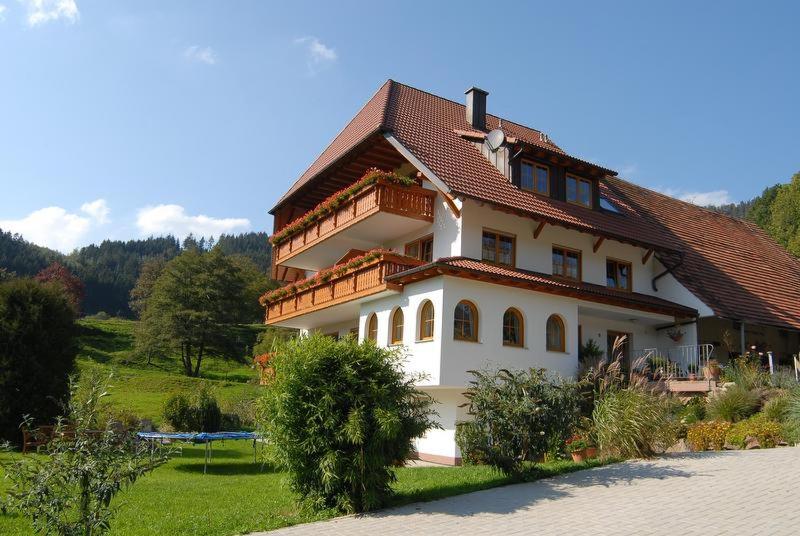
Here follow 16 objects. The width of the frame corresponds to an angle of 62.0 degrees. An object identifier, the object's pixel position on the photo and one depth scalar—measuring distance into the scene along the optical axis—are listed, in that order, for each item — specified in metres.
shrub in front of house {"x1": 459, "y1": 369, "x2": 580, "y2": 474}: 12.54
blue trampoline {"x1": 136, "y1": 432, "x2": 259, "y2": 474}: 18.53
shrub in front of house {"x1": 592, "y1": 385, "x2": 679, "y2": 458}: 13.98
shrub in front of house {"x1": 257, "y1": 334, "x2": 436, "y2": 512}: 10.61
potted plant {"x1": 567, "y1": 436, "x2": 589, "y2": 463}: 14.85
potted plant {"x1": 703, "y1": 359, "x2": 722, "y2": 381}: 19.28
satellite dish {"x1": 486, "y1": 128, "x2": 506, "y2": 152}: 23.06
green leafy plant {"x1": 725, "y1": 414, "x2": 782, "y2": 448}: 15.08
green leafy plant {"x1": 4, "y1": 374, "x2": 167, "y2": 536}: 6.92
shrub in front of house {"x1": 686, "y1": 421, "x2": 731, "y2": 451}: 15.44
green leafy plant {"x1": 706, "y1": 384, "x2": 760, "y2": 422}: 16.88
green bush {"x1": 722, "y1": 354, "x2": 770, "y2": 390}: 17.69
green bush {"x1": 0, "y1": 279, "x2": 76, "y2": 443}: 21.06
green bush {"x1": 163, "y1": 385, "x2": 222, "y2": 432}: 24.14
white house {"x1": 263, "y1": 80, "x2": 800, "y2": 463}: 18.95
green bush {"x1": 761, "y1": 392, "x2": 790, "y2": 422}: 15.80
